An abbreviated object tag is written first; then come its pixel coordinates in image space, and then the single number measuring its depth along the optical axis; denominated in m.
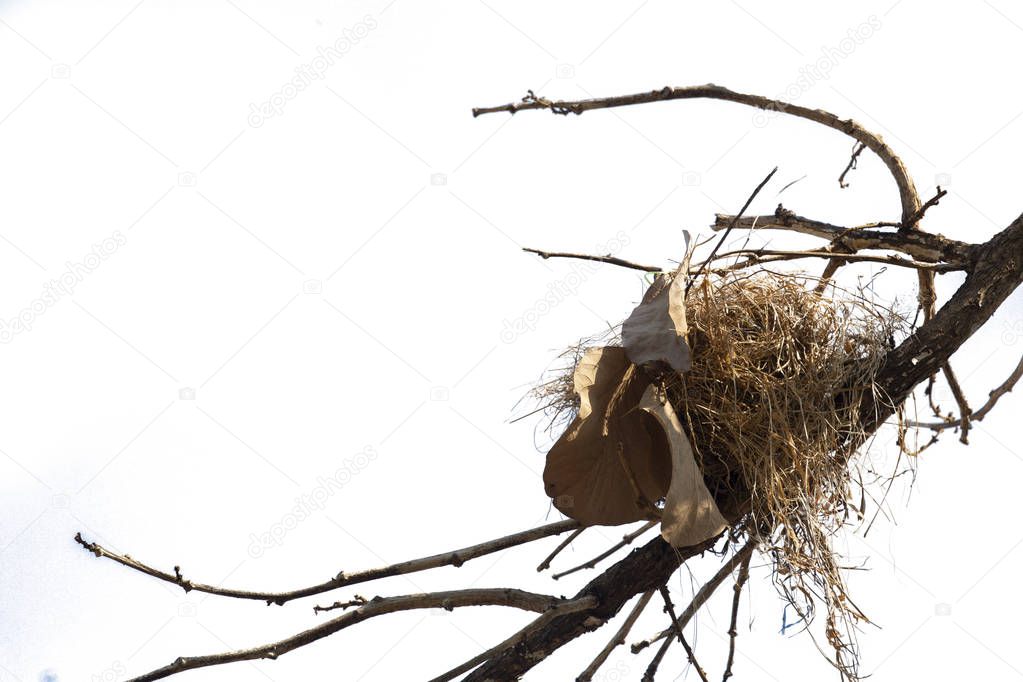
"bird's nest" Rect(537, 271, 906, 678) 2.28
